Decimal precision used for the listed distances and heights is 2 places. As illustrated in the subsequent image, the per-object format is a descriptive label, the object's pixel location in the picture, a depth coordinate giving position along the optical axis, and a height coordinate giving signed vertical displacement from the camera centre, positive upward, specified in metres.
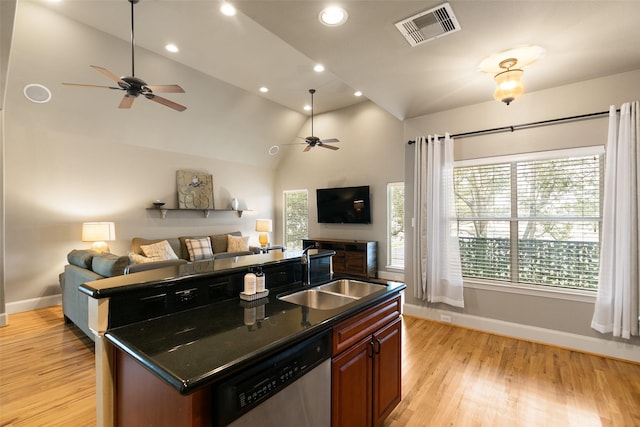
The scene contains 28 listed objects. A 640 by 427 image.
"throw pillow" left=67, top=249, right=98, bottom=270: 3.53 -0.62
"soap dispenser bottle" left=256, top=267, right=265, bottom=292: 1.81 -0.46
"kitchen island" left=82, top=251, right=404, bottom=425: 0.98 -0.54
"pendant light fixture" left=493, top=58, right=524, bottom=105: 2.67 +1.13
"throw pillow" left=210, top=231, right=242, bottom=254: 6.44 -0.77
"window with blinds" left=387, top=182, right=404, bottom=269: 6.12 -0.39
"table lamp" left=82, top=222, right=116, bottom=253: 4.50 -0.38
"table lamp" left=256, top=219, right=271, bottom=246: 7.09 -0.50
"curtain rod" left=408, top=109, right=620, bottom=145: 3.06 +0.93
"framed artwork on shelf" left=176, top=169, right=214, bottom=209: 6.09 +0.39
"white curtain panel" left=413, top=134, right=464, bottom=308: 3.79 -0.26
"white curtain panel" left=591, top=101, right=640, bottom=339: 2.79 -0.24
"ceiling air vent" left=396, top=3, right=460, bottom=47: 2.00 +1.31
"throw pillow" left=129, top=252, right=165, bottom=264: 3.93 -0.69
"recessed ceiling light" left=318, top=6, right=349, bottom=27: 1.98 +1.32
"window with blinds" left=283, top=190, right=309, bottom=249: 7.65 -0.26
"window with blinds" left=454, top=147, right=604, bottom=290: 3.13 -0.12
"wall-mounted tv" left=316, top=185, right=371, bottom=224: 6.37 +0.04
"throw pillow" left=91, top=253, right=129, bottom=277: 3.05 -0.61
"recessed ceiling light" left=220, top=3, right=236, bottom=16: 3.19 +2.18
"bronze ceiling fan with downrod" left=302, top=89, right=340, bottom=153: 5.16 +1.16
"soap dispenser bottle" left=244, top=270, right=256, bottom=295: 1.77 -0.46
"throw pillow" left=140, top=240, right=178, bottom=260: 5.10 -0.75
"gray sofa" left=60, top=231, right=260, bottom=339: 3.07 -0.73
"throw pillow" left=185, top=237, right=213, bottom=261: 5.87 -0.84
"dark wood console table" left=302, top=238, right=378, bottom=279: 6.00 -1.04
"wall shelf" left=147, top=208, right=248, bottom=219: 5.82 -0.06
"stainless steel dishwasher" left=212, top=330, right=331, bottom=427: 0.99 -0.71
